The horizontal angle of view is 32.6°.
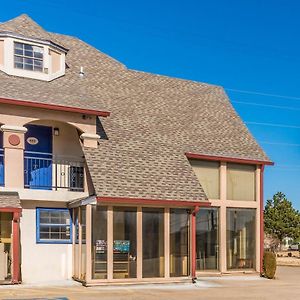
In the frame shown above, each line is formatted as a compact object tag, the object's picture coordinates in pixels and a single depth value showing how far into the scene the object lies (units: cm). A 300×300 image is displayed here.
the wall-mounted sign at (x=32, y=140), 2058
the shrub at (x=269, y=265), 2370
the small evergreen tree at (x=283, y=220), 7419
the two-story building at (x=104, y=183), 1891
